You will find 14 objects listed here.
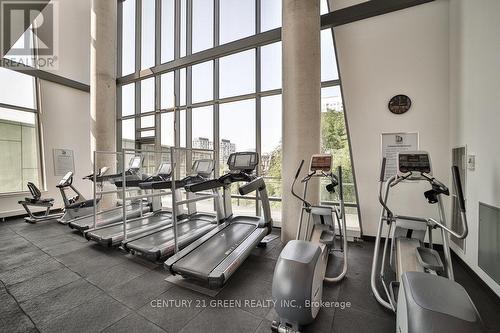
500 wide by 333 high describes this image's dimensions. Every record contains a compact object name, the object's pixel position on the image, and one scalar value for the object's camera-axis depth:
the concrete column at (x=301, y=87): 3.47
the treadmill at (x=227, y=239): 2.43
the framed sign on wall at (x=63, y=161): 6.23
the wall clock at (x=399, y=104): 3.38
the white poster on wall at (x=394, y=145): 3.39
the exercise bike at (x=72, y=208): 4.93
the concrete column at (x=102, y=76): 5.77
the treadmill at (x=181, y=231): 3.02
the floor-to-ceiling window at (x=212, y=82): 4.60
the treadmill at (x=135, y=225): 3.55
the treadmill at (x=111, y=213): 4.27
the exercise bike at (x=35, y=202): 5.05
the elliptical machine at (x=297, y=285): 1.62
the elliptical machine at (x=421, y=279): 1.09
